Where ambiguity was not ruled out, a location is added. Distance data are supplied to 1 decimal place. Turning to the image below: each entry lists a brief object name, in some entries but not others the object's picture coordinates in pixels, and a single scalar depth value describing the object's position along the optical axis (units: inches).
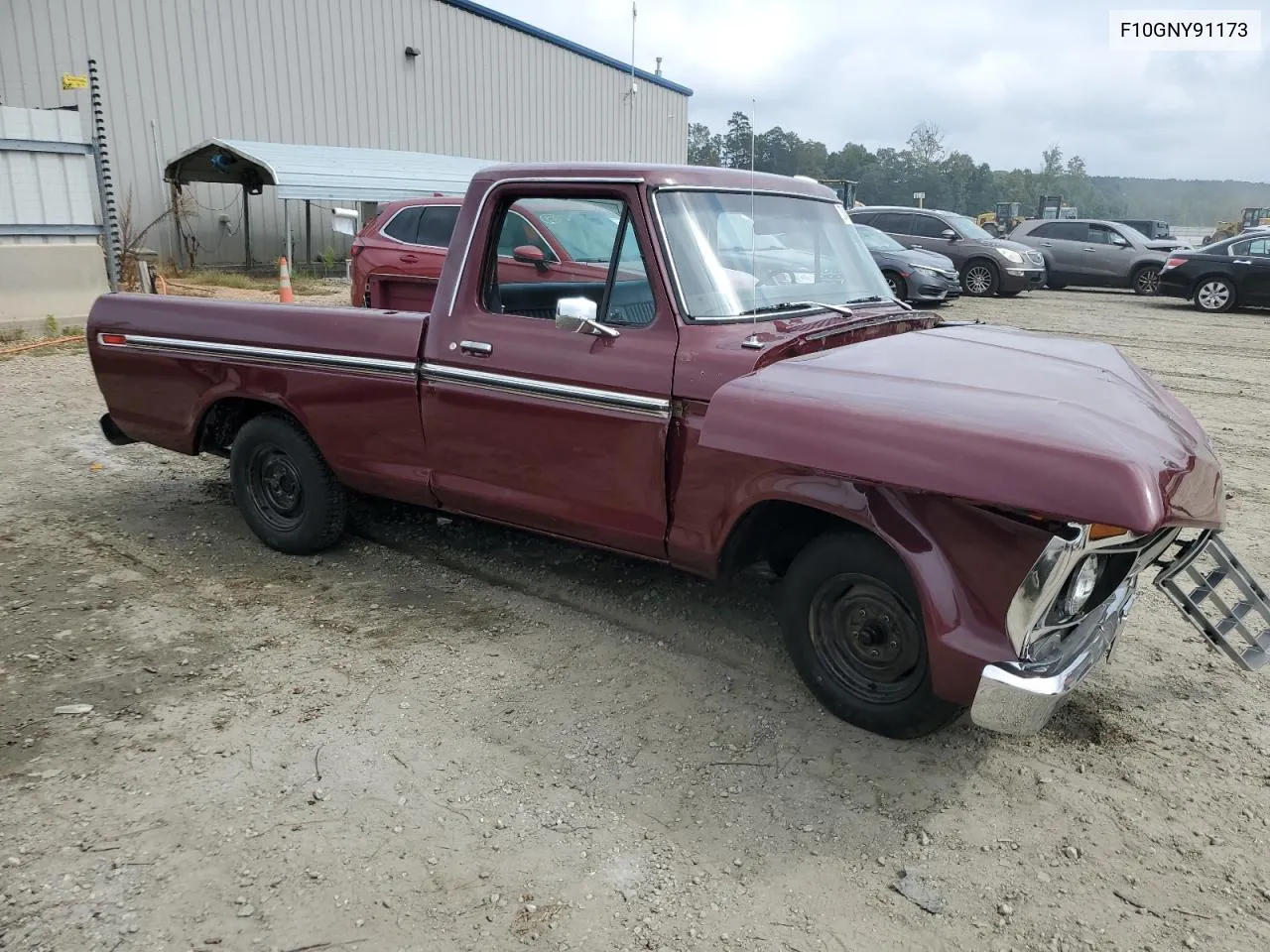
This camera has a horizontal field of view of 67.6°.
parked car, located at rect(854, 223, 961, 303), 558.3
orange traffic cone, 459.5
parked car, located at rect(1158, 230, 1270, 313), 606.2
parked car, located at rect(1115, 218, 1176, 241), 1087.0
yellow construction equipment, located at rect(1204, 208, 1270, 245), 1395.2
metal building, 635.5
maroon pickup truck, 106.0
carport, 638.5
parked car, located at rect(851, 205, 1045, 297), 668.1
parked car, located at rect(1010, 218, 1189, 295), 735.7
